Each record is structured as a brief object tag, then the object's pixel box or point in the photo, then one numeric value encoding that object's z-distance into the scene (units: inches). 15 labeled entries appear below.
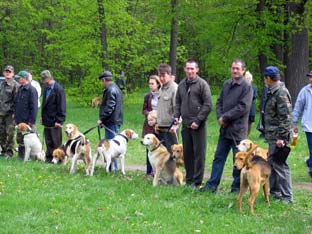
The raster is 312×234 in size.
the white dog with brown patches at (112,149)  397.7
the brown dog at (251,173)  292.8
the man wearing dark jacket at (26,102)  474.3
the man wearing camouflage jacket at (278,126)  310.2
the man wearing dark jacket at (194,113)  346.0
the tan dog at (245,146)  319.5
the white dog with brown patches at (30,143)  471.8
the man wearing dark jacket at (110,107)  417.1
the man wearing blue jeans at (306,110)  402.0
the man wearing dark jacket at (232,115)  327.6
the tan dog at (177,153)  381.1
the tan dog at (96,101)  1061.4
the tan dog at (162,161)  374.6
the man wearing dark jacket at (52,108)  461.4
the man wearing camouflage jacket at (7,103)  496.7
